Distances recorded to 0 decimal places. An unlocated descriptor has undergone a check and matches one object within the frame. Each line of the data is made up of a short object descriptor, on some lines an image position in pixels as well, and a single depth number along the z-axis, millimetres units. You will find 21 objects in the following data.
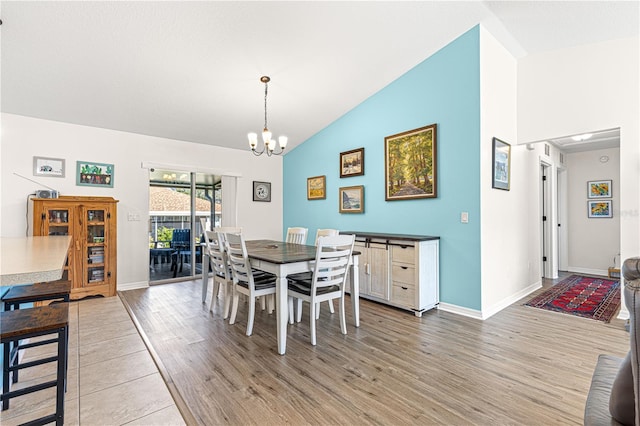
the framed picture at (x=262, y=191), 5949
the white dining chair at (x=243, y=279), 2779
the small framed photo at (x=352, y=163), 4594
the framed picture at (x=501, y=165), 3461
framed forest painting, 3664
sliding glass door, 5043
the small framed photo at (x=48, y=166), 3928
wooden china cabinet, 3730
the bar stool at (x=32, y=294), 1791
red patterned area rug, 3406
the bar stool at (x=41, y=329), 1264
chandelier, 3315
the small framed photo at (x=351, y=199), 4589
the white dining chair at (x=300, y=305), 3123
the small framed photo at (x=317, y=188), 5297
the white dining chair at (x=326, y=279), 2609
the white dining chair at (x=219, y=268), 3232
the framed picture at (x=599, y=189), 5406
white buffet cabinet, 3326
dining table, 2441
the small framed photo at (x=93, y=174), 4234
